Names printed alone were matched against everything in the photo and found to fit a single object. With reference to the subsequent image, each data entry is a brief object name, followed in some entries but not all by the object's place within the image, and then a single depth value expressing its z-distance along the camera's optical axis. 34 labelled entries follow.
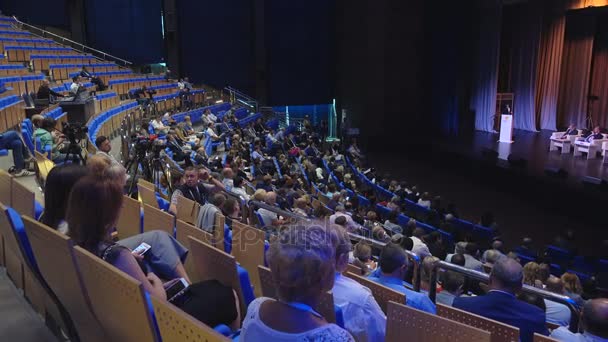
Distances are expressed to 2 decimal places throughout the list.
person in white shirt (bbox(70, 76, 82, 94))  9.17
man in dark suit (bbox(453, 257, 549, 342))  2.48
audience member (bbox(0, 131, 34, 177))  5.29
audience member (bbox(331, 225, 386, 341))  1.95
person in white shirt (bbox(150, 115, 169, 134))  8.54
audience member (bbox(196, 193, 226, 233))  3.62
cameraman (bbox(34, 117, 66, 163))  5.47
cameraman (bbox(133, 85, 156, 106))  11.84
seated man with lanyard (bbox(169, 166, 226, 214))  4.53
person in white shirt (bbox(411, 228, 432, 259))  4.66
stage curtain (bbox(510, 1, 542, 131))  14.50
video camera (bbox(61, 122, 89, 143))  4.26
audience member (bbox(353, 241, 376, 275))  3.44
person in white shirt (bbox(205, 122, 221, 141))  10.78
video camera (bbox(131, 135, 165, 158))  4.90
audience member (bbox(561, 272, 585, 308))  4.19
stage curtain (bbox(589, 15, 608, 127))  13.91
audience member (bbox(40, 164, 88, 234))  2.14
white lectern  13.33
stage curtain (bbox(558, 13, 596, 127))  14.17
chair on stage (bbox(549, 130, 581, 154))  11.70
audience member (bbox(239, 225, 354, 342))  1.32
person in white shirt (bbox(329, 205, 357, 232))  5.05
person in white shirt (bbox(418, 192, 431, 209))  8.21
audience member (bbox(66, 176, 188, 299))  1.79
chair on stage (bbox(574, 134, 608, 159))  10.98
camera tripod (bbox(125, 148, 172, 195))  5.04
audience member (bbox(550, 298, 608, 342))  2.39
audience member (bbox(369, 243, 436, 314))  2.61
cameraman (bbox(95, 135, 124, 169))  4.72
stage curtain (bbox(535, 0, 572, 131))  14.19
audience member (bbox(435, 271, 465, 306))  3.28
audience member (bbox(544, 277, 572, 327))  3.40
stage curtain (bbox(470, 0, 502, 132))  15.02
